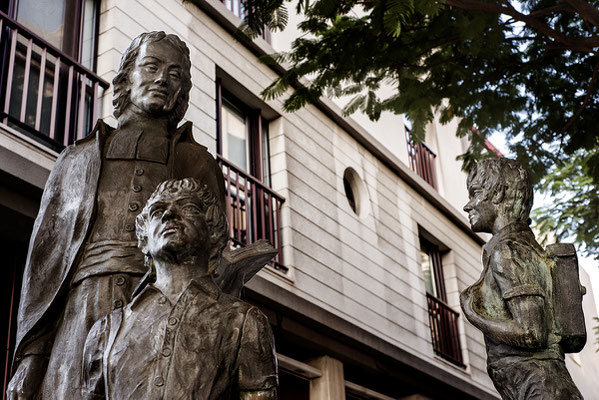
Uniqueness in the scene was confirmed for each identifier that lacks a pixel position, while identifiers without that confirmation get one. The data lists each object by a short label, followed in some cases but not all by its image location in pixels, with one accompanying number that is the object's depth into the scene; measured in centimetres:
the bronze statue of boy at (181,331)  274
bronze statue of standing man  335
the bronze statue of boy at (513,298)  364
